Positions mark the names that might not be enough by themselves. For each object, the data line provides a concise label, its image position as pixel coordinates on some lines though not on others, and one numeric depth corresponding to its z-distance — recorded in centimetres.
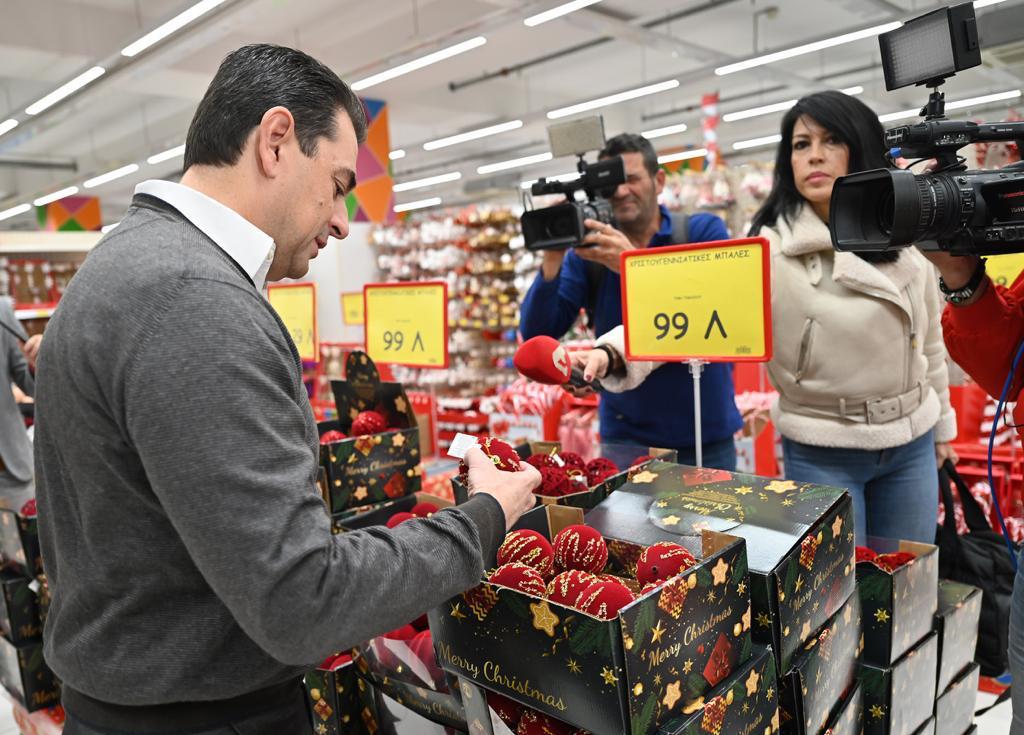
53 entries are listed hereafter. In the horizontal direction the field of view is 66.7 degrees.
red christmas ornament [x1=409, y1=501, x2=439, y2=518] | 170
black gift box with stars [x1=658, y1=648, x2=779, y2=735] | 90
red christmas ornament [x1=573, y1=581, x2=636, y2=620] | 93
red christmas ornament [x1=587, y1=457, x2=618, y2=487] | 148
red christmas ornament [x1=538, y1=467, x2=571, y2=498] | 137
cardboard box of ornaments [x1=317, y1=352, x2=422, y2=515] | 186
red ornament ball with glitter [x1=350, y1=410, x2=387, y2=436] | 201
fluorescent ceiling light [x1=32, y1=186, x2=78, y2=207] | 1330
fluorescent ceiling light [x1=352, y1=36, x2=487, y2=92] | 685
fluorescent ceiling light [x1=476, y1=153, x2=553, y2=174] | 1284
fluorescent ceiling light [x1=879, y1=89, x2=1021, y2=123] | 948
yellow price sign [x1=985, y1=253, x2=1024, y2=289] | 272
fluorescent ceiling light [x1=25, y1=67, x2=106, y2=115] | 674
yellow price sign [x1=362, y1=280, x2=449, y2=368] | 241
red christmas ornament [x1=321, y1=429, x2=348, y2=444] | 201
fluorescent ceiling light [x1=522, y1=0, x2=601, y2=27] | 605
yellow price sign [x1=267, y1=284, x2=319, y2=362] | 292
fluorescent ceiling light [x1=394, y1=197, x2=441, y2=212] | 1786
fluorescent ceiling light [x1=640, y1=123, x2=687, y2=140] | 1196
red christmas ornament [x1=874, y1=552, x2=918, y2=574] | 127
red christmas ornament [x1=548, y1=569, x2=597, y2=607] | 97
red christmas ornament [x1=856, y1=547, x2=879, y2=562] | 131
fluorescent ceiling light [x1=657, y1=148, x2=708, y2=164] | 1177
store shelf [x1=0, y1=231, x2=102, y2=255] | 547
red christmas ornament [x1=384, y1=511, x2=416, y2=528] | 158
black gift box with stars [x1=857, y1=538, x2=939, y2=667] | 121
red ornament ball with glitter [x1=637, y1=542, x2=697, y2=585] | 102
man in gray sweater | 73
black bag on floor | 187
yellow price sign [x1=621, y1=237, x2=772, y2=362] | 157
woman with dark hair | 179
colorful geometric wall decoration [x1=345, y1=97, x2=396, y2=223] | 870
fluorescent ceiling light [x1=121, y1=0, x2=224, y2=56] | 553
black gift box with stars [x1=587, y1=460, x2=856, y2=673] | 103
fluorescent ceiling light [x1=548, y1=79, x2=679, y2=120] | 869
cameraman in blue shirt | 210
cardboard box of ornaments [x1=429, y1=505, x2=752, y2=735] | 84
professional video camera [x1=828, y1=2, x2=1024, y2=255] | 118
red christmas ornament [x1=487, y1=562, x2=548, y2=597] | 100
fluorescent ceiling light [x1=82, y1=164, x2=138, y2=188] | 1184
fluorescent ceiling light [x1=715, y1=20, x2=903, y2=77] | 673
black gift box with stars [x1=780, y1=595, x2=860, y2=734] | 106
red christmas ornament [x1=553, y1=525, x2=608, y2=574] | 112
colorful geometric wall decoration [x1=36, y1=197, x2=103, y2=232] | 1528
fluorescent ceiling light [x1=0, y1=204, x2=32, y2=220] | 1536
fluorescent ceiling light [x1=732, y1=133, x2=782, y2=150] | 1293
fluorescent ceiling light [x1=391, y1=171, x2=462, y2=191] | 1465
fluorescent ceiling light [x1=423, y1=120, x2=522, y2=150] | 1056
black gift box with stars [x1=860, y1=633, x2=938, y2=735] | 122
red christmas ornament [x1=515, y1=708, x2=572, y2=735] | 94
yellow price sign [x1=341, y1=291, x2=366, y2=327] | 491
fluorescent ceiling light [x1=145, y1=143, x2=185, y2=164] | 1051
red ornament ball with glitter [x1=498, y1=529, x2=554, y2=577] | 113
